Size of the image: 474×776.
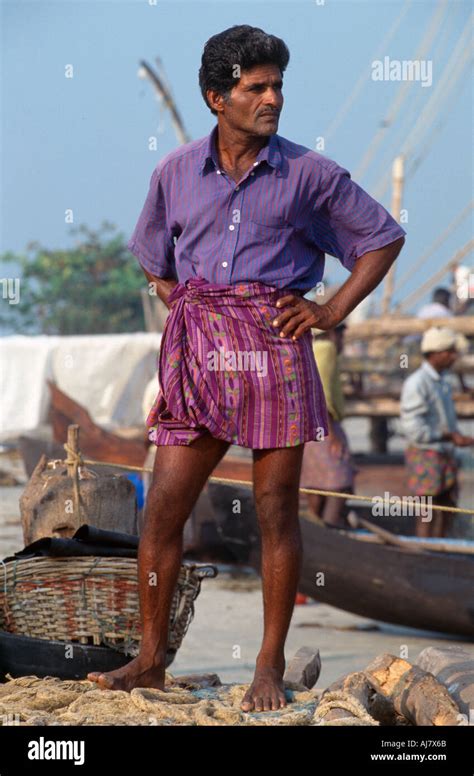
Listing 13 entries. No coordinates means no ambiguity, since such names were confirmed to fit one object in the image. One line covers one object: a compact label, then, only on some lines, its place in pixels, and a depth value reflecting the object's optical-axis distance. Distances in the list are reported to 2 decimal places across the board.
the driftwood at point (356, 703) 3.48
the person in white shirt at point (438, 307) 13.88
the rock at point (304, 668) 4.23
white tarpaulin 16.72
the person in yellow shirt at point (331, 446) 8.23
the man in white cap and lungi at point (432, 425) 8.67
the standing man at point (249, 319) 3.74
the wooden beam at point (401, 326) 12.72
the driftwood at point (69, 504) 4.64
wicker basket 4.20
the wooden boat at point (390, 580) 6.98
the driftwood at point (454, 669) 3.81
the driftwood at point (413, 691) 3.58
